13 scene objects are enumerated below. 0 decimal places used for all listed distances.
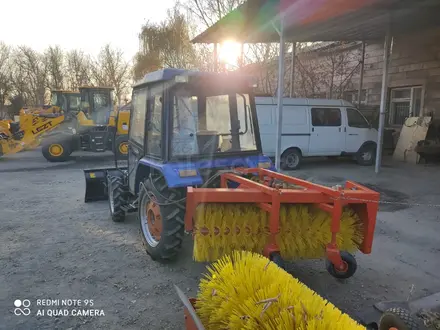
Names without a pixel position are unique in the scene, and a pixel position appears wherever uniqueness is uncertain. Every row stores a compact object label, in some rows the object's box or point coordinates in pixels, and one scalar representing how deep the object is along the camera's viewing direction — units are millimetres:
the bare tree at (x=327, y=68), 13344
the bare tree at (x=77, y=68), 33875
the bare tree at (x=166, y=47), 19072
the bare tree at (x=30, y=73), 33688
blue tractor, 3486
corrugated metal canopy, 7402
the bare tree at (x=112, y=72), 31750
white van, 9281
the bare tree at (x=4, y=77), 32844
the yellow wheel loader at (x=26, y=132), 11555
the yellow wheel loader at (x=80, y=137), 11430
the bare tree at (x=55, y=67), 33688
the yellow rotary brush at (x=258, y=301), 1346
